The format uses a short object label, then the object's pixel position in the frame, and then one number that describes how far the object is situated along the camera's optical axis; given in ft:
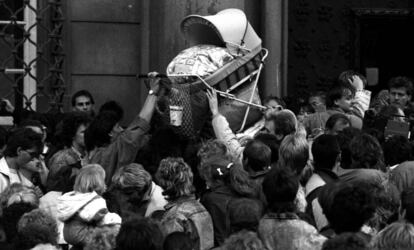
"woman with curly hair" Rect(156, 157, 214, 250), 33.81
